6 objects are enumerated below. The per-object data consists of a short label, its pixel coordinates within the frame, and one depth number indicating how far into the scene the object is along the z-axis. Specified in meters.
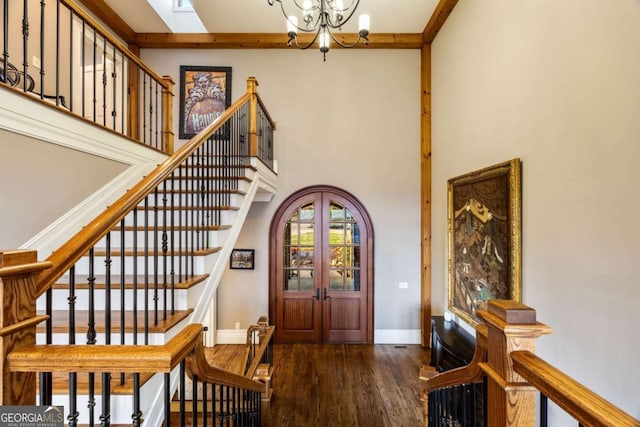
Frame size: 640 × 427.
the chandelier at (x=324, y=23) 2.47
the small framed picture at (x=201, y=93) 5.02
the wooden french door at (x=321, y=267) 4.91
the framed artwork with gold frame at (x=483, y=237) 2.53
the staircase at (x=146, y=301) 0.84
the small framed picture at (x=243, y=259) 4.96
